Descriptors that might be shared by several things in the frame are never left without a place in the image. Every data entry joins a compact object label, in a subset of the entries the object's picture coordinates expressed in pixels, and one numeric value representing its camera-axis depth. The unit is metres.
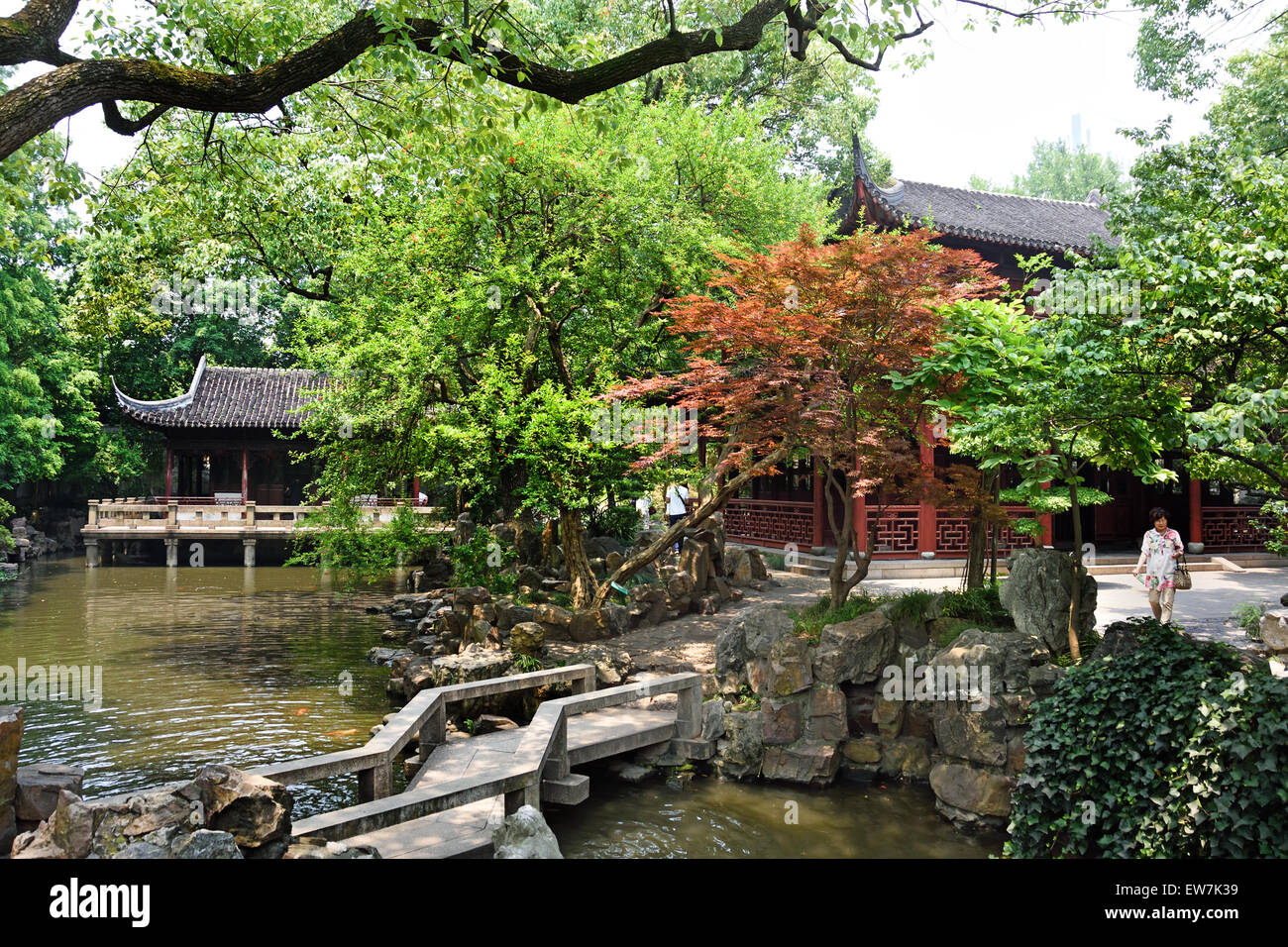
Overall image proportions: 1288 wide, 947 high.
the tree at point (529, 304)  10.78
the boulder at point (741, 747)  7.64
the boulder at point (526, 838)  4.57
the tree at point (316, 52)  4.64
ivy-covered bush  4.23
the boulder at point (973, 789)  6.37
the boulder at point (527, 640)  10.26
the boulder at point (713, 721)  8.03
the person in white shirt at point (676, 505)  16.23
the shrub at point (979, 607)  7.76
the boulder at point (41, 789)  5.11
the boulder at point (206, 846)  3.71
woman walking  8.65
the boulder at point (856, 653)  7.72
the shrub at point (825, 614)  8.41
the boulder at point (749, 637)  8.41
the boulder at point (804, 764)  7.38
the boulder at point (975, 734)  6.57
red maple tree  8.04
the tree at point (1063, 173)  51.94
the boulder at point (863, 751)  7.55
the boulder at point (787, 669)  7.84
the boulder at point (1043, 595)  7.08
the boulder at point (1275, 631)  7.93
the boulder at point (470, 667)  9.03
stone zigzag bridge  5.53
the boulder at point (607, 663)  9.34
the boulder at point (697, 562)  13.06
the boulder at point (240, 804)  4.17
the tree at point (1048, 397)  5.11
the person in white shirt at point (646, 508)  24.09
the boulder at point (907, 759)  7.32
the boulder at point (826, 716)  7.66
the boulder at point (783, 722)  7.76
